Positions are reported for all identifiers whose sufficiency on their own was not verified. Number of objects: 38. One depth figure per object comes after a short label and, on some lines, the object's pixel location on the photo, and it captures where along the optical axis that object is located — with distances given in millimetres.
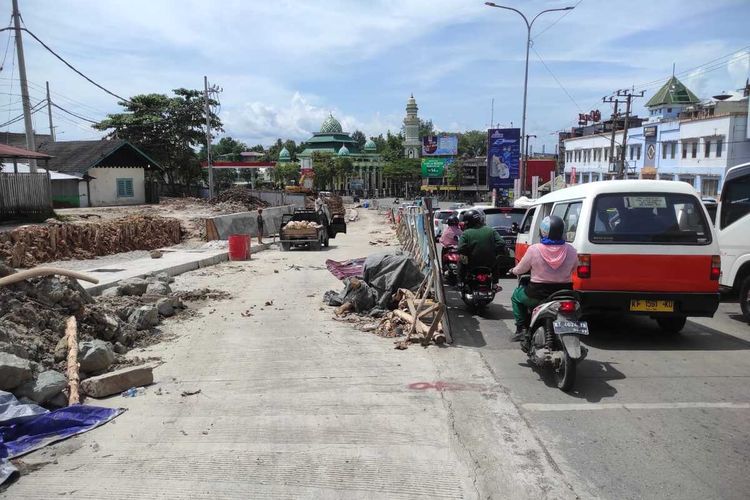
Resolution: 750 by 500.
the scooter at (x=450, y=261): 11133
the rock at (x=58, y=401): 5249
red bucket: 19109
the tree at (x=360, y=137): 168512
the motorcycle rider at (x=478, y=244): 8711
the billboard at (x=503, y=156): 33625
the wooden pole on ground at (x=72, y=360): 5380
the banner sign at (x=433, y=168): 80688
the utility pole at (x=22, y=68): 22531
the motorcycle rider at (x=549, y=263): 5938
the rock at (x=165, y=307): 9391
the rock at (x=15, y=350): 5523
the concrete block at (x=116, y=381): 5559
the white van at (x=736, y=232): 8914
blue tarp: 4355
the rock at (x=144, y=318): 8281
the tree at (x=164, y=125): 48219
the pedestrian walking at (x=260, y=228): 24797
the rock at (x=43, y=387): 5074
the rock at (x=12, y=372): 4934
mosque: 106812
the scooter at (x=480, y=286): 8797
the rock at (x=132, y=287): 9859
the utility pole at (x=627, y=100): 47597
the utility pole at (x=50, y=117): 43438
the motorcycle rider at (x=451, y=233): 11375
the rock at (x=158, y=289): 10312
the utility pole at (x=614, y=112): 47941
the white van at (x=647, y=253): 6844
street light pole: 27339
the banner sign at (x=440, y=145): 92625
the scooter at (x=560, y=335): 5375
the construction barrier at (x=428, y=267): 7504
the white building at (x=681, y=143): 40438
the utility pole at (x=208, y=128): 38872
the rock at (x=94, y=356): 6211
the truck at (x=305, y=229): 23203
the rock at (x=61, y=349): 6324
